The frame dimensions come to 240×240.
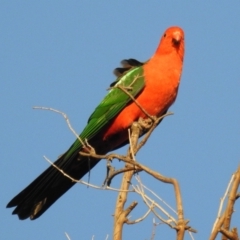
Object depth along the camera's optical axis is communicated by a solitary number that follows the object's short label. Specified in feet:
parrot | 35.91
